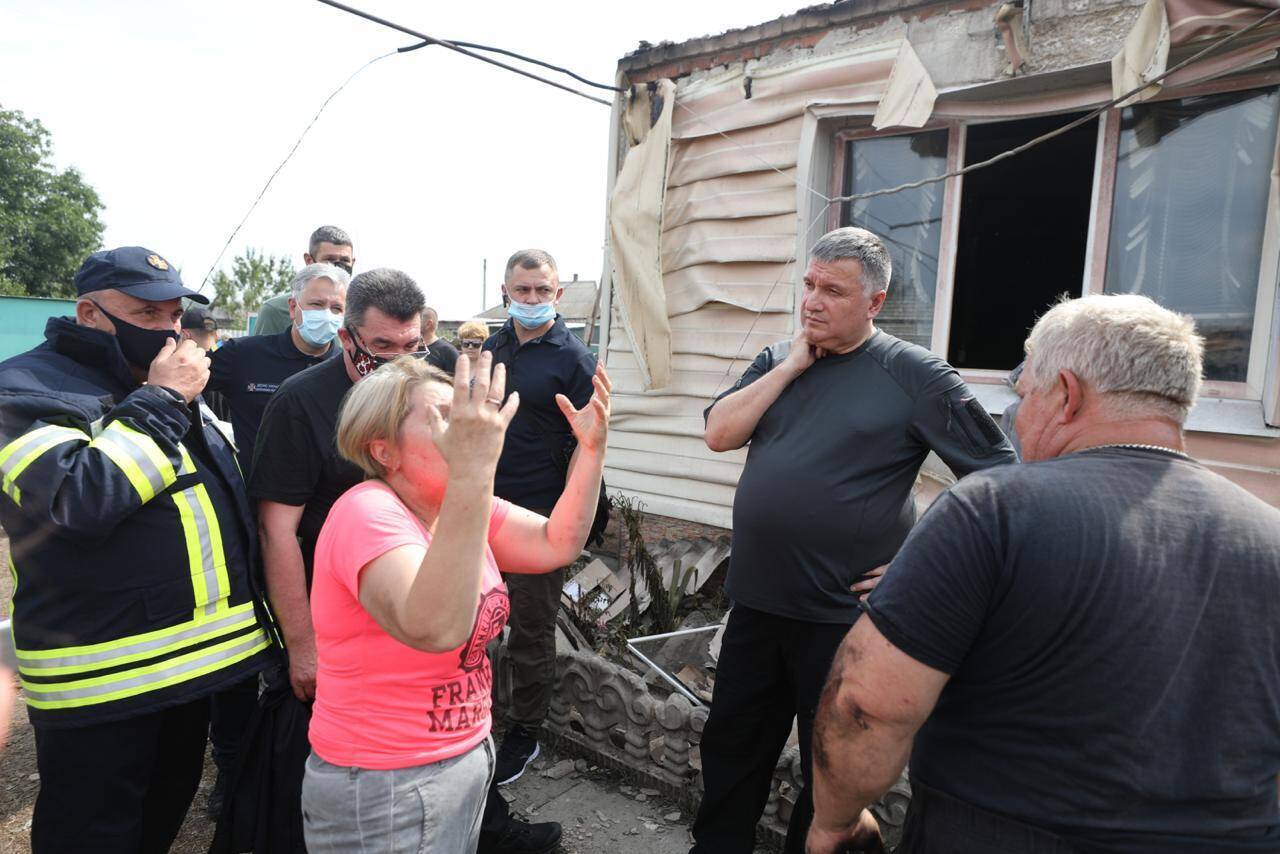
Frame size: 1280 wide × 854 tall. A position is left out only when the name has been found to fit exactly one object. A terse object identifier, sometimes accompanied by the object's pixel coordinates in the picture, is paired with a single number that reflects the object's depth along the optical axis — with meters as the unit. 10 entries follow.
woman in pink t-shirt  1.34
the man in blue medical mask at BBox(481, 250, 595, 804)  3.29
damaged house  3.61
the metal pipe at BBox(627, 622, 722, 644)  3.79
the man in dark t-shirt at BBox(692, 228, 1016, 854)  2.28
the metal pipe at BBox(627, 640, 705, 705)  3.26
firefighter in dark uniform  1.75
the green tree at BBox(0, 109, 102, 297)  33.88
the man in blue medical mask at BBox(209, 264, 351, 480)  3.20
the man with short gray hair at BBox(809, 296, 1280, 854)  1.16
